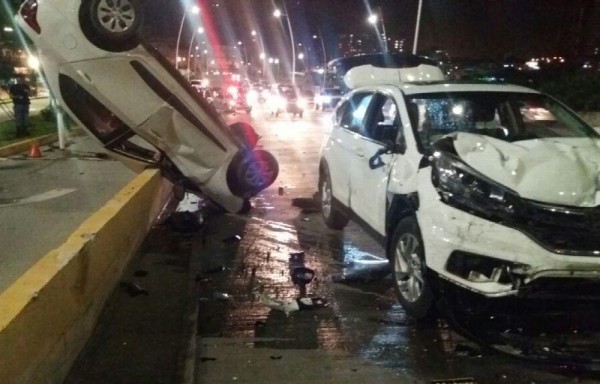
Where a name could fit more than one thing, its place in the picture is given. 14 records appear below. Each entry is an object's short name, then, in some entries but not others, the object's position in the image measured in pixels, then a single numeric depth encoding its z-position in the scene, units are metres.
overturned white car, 7.81
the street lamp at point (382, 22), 37.28
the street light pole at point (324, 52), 67.89
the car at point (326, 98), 38.31
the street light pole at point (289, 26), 53.34
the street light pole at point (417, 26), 25.71
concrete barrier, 3.33
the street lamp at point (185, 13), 48.97
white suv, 4.51
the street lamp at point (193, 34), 59.53
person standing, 19.14
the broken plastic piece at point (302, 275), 6.48
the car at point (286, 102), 37.86
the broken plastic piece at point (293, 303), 5.75
